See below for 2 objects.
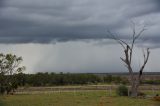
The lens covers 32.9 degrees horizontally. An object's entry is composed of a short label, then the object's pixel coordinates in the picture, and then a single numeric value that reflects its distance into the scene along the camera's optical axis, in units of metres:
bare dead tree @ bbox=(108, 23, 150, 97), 40.33
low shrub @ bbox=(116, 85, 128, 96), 41.10
